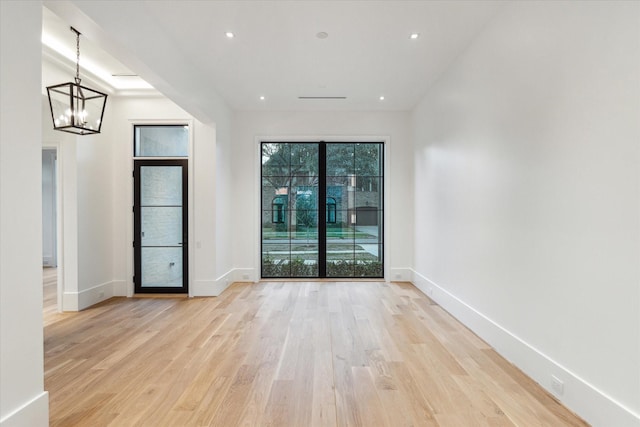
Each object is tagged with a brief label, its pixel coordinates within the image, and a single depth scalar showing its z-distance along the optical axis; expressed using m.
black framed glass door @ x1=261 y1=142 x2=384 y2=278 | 6.20
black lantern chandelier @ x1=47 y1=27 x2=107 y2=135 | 3.20
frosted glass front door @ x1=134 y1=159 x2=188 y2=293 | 5.20
